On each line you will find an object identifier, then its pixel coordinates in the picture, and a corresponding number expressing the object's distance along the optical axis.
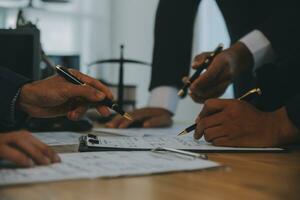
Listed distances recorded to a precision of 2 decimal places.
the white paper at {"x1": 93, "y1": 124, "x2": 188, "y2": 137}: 1.12
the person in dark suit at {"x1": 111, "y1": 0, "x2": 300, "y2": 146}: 0.91
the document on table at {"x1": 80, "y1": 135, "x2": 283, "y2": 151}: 0.83
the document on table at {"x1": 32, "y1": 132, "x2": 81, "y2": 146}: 0.96
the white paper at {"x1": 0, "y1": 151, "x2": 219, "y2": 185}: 0.57
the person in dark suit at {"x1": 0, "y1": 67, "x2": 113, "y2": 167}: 0.91
